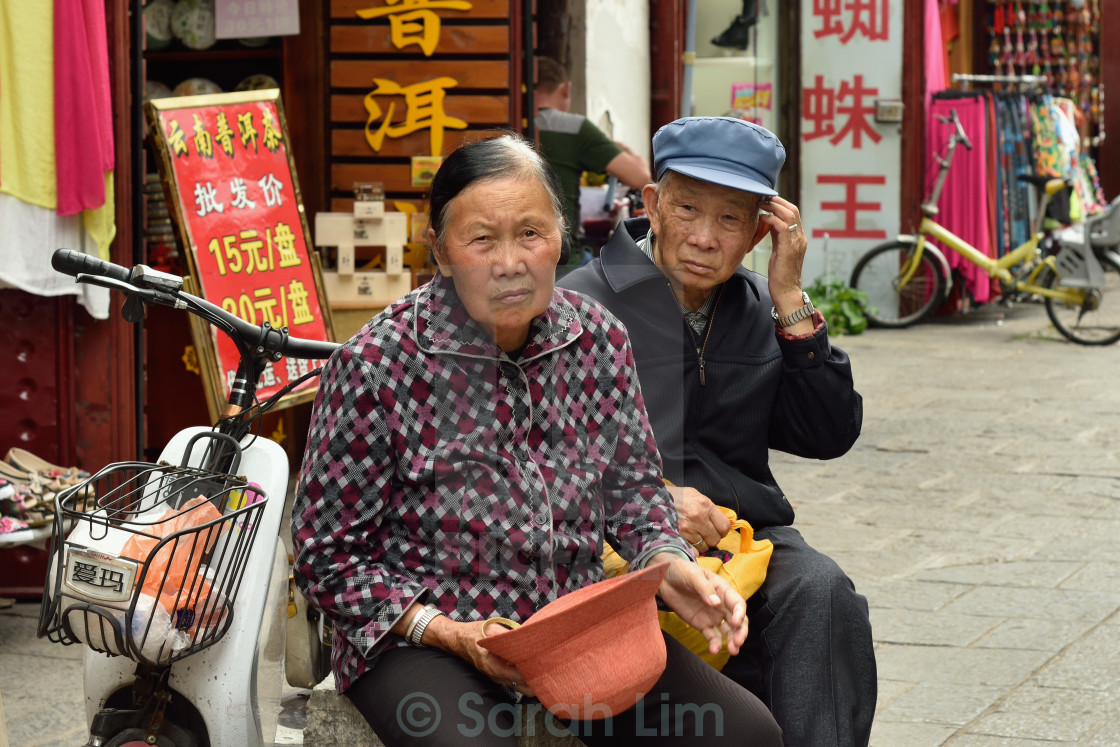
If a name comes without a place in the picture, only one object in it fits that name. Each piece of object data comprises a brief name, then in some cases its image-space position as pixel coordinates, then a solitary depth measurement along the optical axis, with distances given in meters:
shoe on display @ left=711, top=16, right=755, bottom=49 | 10.54
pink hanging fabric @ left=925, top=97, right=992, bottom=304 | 10.88
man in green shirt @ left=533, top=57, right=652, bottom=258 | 6.89
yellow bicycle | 10.20
